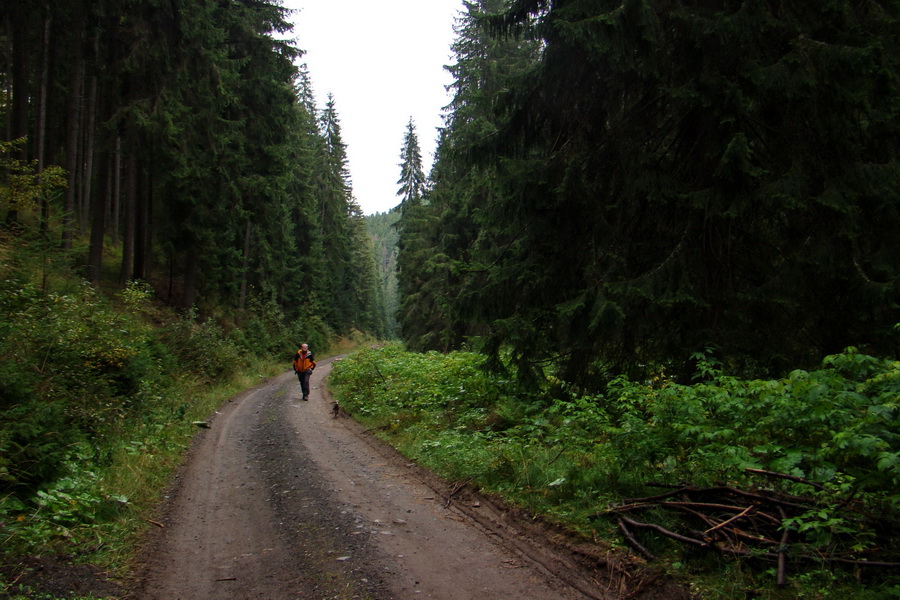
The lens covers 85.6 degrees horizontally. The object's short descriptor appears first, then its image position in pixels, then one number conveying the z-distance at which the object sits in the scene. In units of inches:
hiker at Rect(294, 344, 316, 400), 638.5
